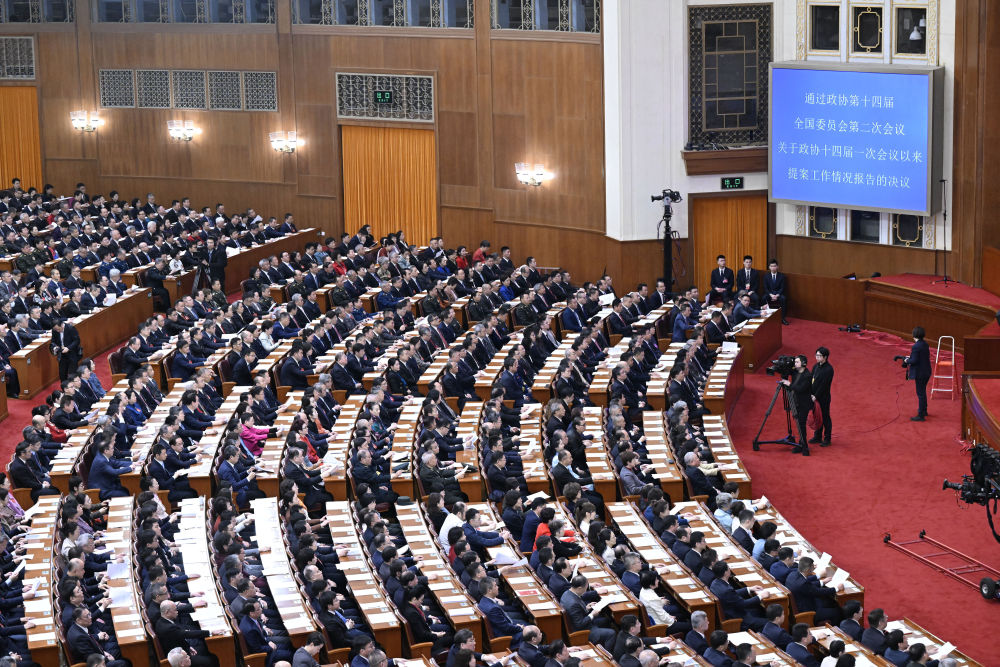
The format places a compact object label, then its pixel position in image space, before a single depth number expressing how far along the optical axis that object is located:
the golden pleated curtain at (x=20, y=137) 33.62
